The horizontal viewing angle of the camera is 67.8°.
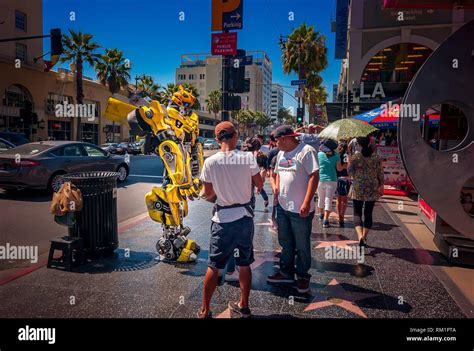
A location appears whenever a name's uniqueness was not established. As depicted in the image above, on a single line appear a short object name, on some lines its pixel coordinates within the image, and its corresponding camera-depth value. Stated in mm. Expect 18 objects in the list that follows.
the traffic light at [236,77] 7070
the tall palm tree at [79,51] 31531
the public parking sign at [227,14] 6578
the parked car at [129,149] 31859
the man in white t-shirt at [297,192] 4043
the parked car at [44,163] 9578
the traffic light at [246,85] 7347
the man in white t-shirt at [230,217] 3354
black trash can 4953
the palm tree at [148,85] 50406
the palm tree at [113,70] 37875
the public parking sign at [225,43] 6559
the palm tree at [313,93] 33656
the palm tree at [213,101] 74181
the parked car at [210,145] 43281
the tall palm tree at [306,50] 31062
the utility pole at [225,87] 6891
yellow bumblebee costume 4977
